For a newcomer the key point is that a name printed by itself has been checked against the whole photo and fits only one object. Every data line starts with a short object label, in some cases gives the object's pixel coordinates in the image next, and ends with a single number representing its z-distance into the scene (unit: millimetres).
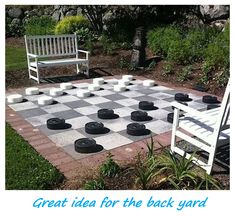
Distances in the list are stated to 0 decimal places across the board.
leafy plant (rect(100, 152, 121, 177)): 4051
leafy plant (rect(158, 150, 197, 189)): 3736
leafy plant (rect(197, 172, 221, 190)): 3623
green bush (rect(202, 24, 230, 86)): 8141
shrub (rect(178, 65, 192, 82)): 8867
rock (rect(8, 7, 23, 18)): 16391
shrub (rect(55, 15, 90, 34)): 13170
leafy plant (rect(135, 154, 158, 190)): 3711
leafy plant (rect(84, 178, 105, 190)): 3695
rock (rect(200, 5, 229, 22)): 12039
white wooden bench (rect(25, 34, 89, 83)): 9016
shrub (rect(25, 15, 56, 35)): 14133
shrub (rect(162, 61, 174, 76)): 9344
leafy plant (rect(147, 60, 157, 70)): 10034
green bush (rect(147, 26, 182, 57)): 10320
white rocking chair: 3750
